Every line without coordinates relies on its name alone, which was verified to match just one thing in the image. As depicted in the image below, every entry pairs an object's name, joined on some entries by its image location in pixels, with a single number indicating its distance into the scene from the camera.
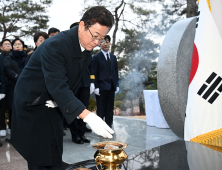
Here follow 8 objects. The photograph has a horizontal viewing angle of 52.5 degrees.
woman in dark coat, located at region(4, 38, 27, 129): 4.09
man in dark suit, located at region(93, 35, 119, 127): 4.23
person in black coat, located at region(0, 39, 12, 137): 3.87
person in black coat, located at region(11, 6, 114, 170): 1.39
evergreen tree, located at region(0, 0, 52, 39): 12.95
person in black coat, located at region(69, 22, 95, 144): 3.54
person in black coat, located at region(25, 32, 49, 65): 3.62
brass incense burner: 1.08
